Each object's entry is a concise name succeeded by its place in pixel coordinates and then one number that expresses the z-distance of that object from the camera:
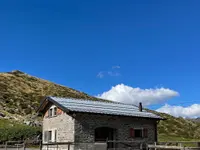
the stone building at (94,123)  22.42
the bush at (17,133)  31.48
